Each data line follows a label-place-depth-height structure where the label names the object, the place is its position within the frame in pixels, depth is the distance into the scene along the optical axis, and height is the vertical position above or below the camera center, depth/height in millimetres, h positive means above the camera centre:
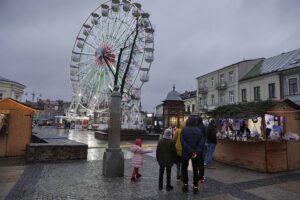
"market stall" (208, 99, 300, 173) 9664 -494
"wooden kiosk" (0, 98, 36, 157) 12758 -336
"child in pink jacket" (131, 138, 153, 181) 8188 -1036
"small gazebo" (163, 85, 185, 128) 19516 +858
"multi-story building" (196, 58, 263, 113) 40156 +6397
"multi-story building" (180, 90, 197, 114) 55750 +4742
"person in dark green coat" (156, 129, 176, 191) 7246 -906
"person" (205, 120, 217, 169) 10305 -718
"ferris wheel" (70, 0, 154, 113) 29422 +7464
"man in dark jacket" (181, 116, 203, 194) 6918 -643
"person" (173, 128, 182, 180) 8283 -842
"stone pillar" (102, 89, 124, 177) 8734 -886
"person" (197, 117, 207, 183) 7279 -1036
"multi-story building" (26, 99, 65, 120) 115575 +6039
